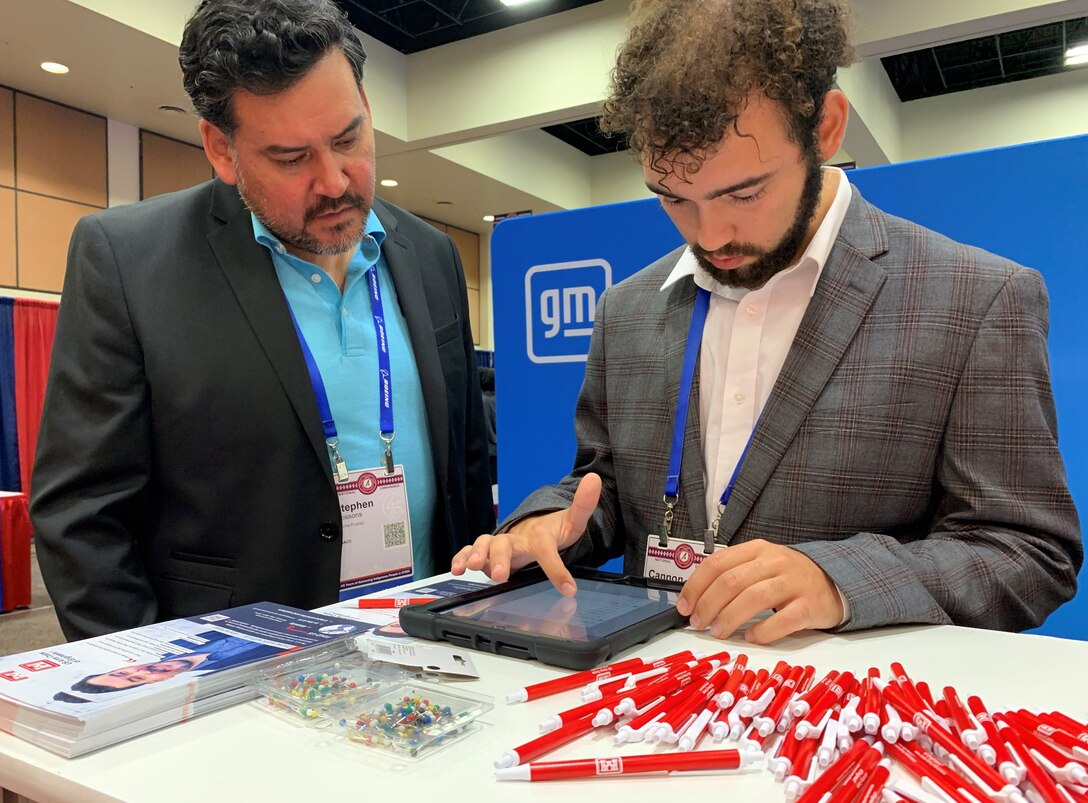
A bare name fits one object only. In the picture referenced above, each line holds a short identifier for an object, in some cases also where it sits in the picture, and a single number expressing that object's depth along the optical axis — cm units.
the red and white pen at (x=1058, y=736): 59
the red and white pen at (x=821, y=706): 63
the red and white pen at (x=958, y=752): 55
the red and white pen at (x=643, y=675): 75
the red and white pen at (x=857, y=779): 54
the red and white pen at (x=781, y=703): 66
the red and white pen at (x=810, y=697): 67
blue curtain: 652
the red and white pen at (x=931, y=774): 55
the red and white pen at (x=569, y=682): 75
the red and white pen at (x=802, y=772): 56
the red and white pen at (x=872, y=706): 64
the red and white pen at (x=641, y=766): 60
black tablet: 84
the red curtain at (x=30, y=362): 662
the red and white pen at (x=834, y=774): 55
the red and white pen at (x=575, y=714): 67
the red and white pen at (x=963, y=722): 61
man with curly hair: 100
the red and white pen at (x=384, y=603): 110
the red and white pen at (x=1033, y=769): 54
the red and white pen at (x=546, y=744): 62
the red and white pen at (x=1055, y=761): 56
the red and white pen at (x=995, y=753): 57
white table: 59
